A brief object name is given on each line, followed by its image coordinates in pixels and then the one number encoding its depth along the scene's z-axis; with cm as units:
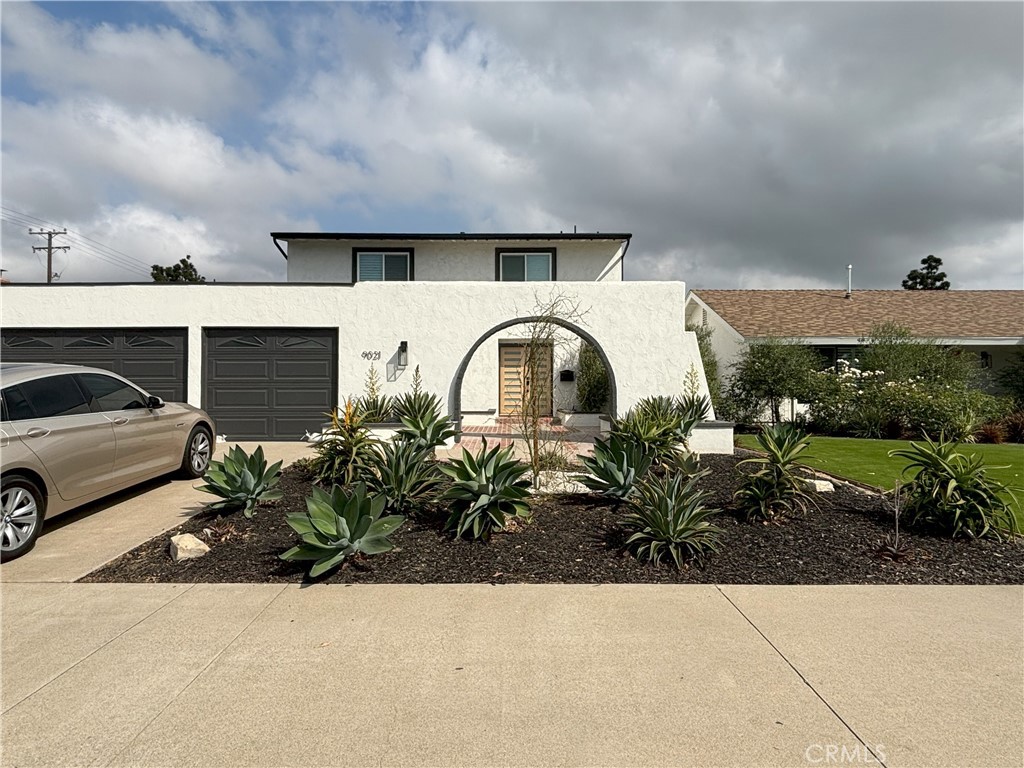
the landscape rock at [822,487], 720
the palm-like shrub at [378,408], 1073
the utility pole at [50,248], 3744
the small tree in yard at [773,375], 1591
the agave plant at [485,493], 550
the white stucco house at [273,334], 1219
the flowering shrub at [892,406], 1415
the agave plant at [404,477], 615
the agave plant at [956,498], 559
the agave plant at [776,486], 623
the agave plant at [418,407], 918
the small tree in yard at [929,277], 4544
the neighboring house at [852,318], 1855
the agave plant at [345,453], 755
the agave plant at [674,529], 510
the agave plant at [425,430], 838
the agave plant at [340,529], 473
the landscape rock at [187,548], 519
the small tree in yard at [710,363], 1611
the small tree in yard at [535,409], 716
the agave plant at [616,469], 659
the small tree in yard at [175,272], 4234
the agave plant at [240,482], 619
